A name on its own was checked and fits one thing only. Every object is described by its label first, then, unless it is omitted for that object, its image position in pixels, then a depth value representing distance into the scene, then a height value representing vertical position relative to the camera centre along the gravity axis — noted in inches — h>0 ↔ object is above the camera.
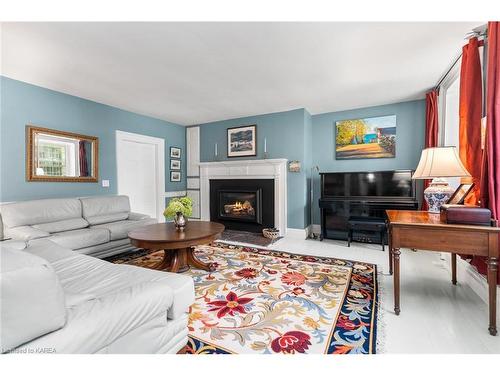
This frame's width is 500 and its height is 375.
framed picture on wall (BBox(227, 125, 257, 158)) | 191.0 +36.6
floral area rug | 60.0 -39.9
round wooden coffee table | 91.1 -21.3
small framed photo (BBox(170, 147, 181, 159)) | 209.4 +30.0
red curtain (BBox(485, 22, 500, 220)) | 70.5 +19.1
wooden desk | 63.1 -16.2
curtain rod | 84.3 +53.9
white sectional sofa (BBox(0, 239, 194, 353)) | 31.5 -22.6
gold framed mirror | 127.0 +18.1
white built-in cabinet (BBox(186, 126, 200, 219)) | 217.8 +18.0
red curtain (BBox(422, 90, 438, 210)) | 134.9 +37.3
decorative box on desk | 65.6 -9.1
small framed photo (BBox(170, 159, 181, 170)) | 210.0 +19.6
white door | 172.4 +11.7
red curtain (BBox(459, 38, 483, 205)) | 84.6 +26.6
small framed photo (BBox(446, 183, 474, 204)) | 87.3 -4.0
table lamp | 76.4 +6.0
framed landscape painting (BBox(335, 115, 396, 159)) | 163.5 +33.3
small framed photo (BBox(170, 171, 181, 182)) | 210.4 +8.7
